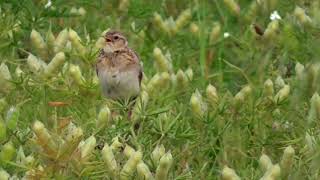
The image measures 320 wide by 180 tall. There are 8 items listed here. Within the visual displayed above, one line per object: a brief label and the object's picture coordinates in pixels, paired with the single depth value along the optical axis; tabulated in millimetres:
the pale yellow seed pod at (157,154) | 11224
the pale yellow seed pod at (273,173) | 11219
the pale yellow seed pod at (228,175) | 11430
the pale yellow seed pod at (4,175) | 10462
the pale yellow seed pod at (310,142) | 10922
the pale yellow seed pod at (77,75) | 13539
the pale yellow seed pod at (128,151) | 11422
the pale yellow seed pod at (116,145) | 11664
